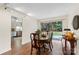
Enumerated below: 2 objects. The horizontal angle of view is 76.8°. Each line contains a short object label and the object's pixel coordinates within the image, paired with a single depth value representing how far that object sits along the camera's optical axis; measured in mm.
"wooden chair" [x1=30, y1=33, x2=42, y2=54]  971
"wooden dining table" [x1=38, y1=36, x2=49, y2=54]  970
